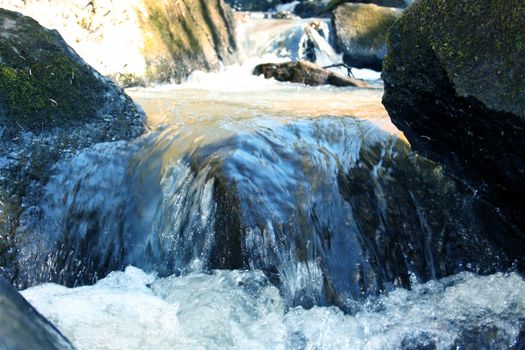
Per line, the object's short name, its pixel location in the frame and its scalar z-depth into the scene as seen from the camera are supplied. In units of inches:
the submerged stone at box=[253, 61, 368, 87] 342.6
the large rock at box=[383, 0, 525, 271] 92.8
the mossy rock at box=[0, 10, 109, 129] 136.5
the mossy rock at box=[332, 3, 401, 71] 485.7
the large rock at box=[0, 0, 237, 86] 278.7
